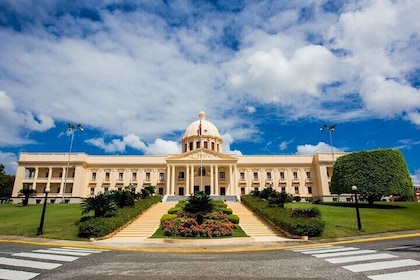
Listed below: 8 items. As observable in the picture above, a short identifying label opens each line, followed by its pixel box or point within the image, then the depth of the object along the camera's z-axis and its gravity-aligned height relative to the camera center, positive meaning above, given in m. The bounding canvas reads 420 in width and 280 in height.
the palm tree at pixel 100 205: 21.06 +0.14
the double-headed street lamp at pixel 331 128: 47.61 +13.42
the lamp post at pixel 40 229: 18.36 -1.46
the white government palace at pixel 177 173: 57.00 +7.25
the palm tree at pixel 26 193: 40.25 +2.05
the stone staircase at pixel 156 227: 18.52 -1.73
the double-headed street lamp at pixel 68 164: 49.16 +8.56
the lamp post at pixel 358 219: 19.17 -0.88
